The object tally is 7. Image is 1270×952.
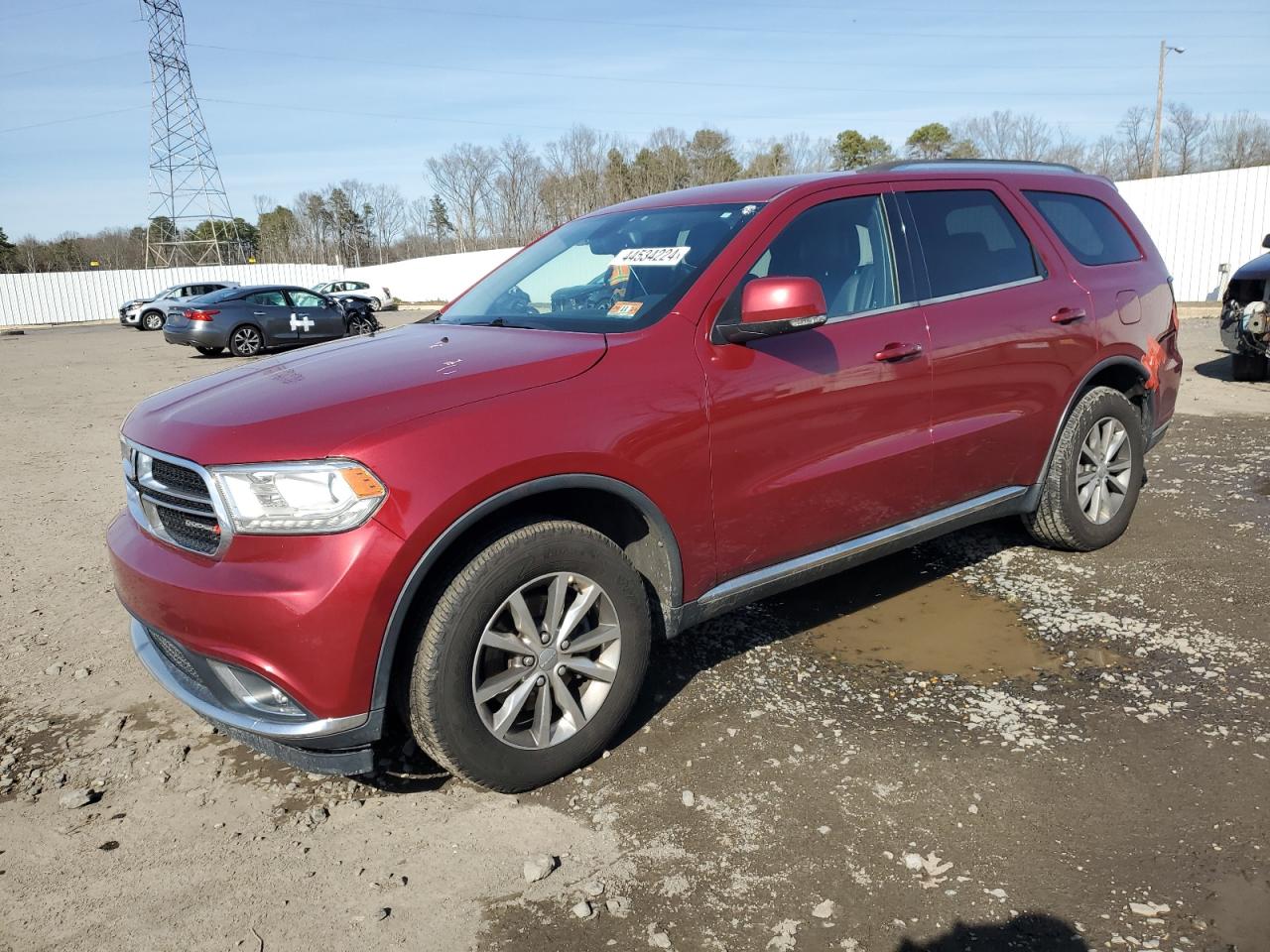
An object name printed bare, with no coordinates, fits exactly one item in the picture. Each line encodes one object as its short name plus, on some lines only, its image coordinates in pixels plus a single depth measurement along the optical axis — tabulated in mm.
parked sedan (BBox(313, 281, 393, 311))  37625
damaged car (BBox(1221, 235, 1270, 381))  9500
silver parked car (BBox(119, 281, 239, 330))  30906
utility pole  38344
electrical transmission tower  56219
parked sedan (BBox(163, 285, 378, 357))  18875
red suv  2521
